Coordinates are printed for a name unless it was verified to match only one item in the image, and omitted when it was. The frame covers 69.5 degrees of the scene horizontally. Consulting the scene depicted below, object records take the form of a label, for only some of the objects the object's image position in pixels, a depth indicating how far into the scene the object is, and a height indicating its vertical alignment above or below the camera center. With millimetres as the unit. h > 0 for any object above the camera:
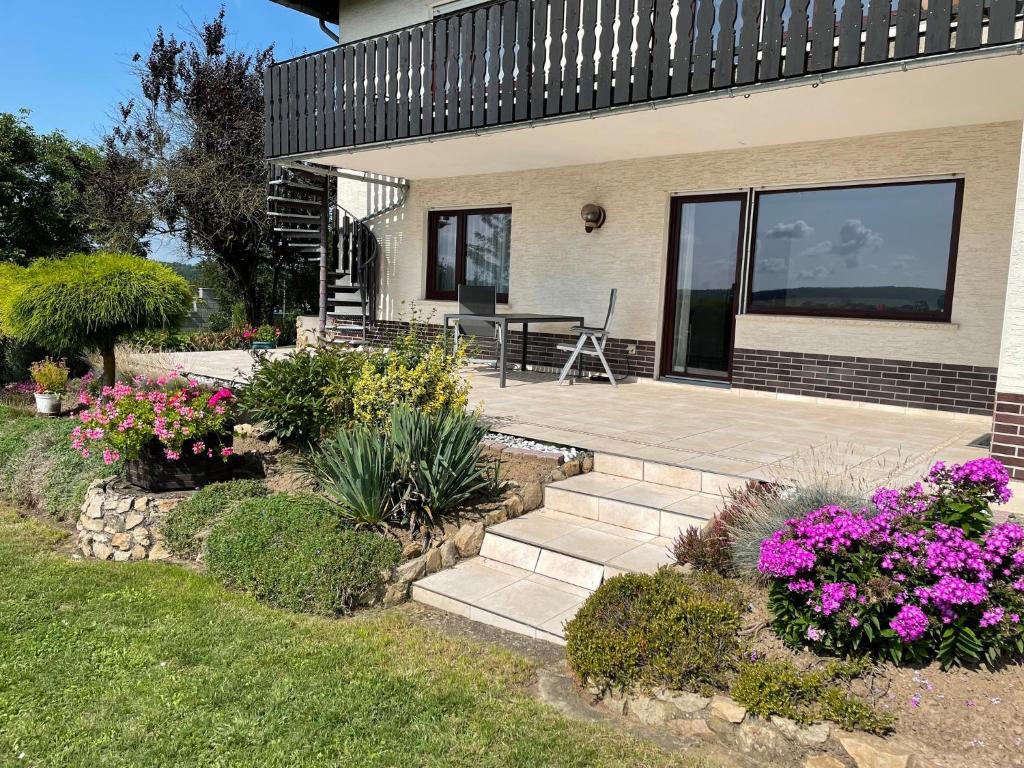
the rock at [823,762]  2422 -1451
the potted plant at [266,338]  13859 -773
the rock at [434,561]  4074 -1425
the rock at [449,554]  4176 -1417
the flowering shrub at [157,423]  4930 -885
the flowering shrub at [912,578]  2668 -951
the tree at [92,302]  7016 -113
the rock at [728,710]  2631 -1412
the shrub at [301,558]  3760 -1385
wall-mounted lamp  9242 +1173
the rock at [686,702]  2719 -1433
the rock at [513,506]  4566 -1232
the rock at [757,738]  2549 -1458
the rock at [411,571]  3916 -1433
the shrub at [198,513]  4555 -1383
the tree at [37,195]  17500 +2245
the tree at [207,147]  15008 +3059
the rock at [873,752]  2340 -1382
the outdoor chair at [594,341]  8320 -362
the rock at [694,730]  2664 -1506
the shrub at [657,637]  2793 -1280
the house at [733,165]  5738 +1700
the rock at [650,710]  2746 -1487
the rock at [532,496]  4680 -1200
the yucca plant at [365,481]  4246 -1046
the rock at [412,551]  4078 -1372
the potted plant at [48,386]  7938 -1064
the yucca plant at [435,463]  4336 -952
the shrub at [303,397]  5496 -738
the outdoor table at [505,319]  8078 -137
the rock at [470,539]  4277 -1356
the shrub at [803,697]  2482 -1316
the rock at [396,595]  3850 -1526
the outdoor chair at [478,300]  9281 +62
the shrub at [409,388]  5152 -605
